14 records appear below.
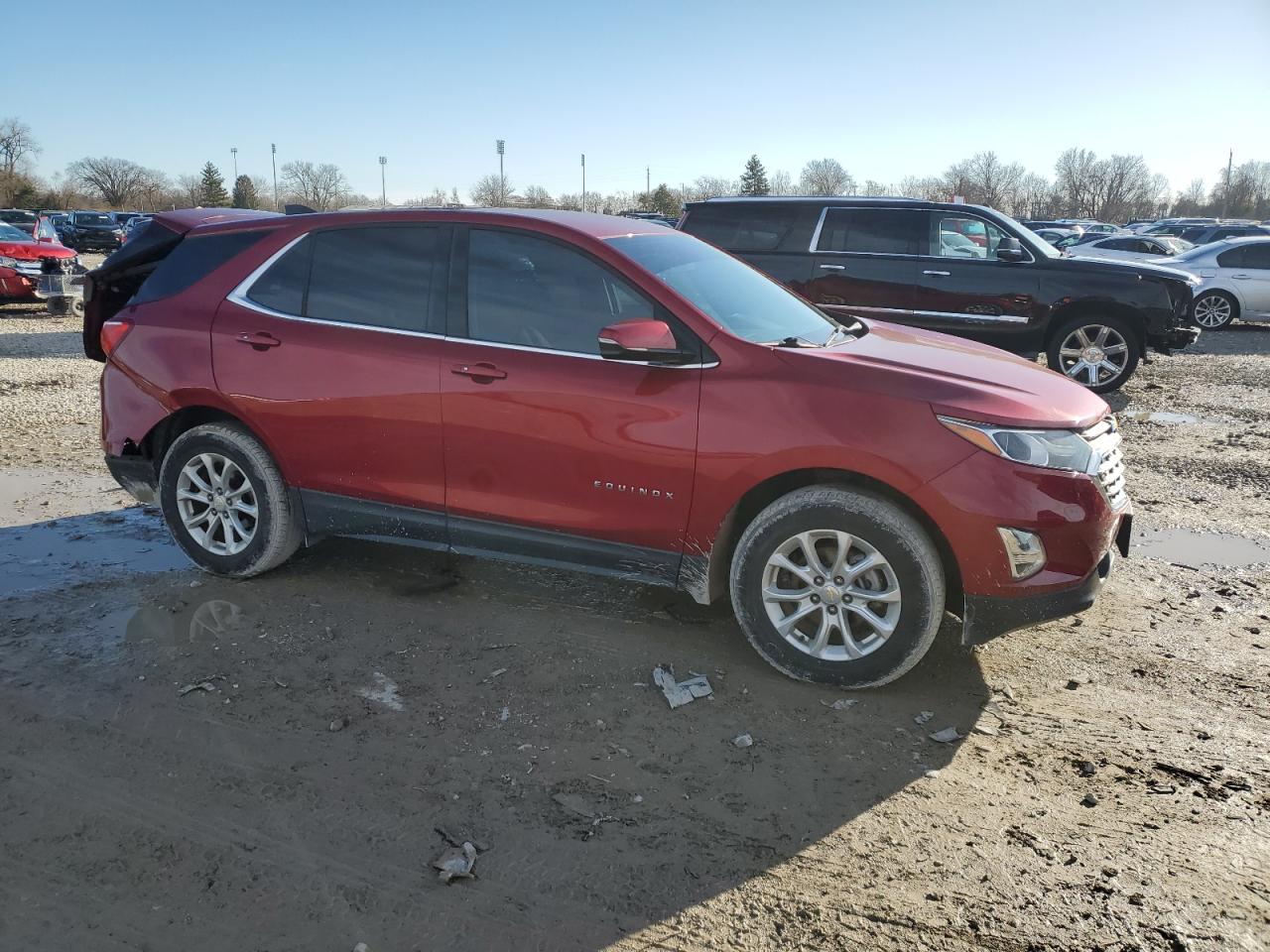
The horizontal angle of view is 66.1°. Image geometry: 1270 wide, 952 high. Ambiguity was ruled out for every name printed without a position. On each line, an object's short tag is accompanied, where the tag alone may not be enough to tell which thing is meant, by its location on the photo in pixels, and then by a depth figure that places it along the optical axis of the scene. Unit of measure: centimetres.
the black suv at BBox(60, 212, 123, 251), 4334
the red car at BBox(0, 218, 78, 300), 1617
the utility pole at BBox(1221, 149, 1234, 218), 8925
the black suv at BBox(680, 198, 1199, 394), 1027
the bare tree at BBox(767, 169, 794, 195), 9856
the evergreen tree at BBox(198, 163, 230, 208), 8175
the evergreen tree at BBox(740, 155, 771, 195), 8261
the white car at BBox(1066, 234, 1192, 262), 2156
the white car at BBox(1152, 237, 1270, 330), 1612
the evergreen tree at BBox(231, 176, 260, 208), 7572
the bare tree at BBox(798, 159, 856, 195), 9262
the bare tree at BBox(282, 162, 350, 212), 10519
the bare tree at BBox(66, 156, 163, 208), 8719
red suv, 372
